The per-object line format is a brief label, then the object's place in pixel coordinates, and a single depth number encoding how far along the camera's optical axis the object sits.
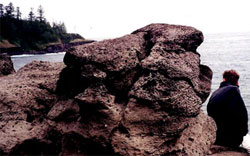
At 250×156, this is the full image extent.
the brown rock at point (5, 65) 7.02
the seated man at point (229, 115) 5.01
